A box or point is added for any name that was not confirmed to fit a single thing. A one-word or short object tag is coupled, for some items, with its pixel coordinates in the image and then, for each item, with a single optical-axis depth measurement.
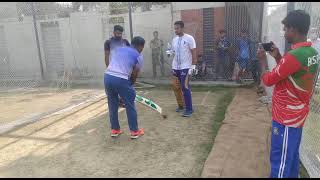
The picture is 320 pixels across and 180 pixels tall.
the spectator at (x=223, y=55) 10.95
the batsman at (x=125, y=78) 5.35
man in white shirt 6.79
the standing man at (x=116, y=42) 6.00
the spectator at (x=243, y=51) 10.54
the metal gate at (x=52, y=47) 11.61
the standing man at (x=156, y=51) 11.78
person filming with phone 3.00
